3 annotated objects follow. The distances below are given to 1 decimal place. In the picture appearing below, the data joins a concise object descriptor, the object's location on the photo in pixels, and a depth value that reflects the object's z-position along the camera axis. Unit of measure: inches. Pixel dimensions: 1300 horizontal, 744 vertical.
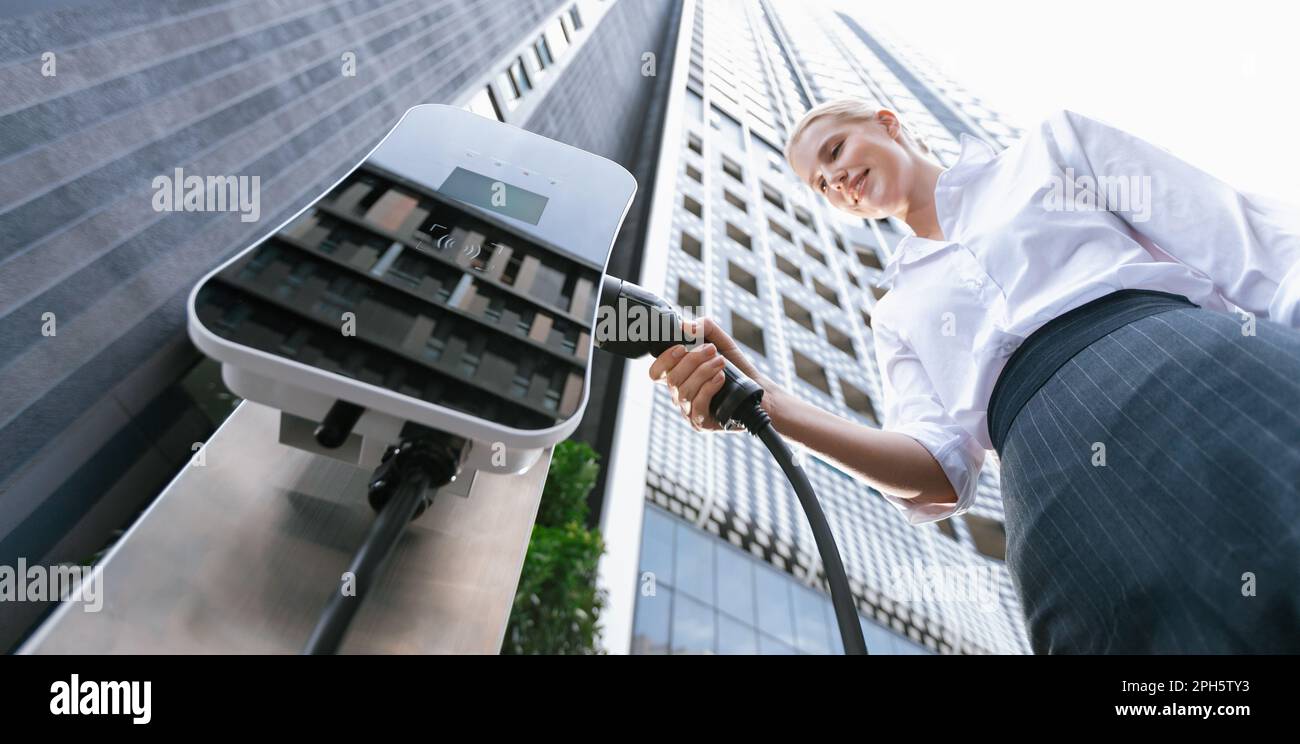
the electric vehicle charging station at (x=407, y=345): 19.5
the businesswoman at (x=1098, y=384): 23.7
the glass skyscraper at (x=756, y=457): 289.6
